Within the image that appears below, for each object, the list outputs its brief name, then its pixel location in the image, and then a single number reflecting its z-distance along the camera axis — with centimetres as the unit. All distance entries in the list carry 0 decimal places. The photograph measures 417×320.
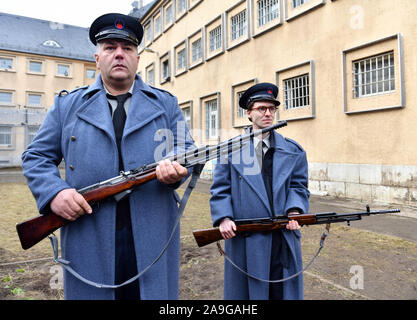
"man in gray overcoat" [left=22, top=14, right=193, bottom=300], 177
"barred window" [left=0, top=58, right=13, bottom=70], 3120
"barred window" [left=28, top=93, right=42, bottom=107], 3175
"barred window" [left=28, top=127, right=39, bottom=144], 2977
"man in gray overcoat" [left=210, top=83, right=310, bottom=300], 228
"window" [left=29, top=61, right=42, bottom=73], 3241
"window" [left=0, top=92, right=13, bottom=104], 3084
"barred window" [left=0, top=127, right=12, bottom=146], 2984
